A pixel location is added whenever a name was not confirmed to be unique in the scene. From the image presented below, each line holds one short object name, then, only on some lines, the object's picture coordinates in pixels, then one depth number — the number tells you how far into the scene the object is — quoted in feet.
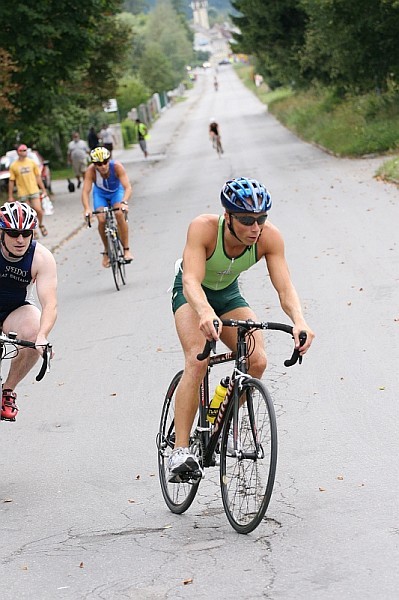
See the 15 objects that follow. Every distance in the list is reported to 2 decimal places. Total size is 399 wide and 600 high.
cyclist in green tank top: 20.33
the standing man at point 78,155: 131.23
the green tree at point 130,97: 296.71
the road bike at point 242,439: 19.39
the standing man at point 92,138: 162.09
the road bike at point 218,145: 149.48
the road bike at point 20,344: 23.91
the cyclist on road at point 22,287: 25.18
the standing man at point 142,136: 178.60
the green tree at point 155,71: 399.44
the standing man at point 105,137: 166.47
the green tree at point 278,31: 173.68
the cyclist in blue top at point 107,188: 53.93
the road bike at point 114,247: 54.44
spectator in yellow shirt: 77.66
